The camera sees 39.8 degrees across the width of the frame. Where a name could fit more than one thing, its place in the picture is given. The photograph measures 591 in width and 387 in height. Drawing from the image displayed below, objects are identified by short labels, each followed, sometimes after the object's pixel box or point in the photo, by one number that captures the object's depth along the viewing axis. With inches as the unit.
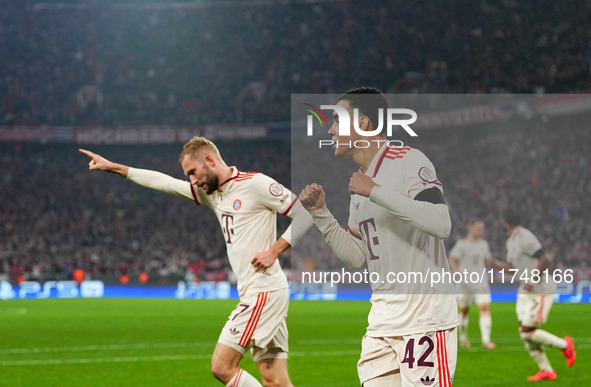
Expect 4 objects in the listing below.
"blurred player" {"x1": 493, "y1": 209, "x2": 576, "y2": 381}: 398.3
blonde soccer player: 256.4
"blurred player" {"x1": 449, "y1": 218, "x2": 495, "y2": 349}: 529.3
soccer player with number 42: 167.9
